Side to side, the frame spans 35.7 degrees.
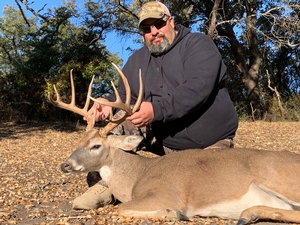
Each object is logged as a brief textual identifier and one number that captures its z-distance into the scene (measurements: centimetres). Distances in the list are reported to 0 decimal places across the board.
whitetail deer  364
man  436
